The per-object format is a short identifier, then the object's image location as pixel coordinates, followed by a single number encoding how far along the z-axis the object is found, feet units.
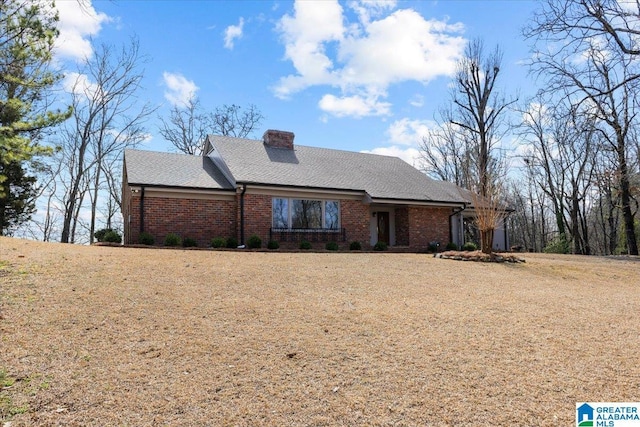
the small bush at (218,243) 45.85
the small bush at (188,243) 46.26
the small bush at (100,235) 50.67
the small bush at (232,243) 47.50
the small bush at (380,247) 54.65
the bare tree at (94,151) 83.35
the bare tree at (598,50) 46.14
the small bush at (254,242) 47.50
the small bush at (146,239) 44.29
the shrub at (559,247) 80.23
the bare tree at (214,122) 103.96
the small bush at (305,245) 50.24
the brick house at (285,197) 48.21
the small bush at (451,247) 60.18
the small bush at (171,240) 44.30
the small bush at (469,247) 57.96
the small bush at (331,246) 51.60
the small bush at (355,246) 53.93
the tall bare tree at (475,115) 87.76
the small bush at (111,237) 46.22
